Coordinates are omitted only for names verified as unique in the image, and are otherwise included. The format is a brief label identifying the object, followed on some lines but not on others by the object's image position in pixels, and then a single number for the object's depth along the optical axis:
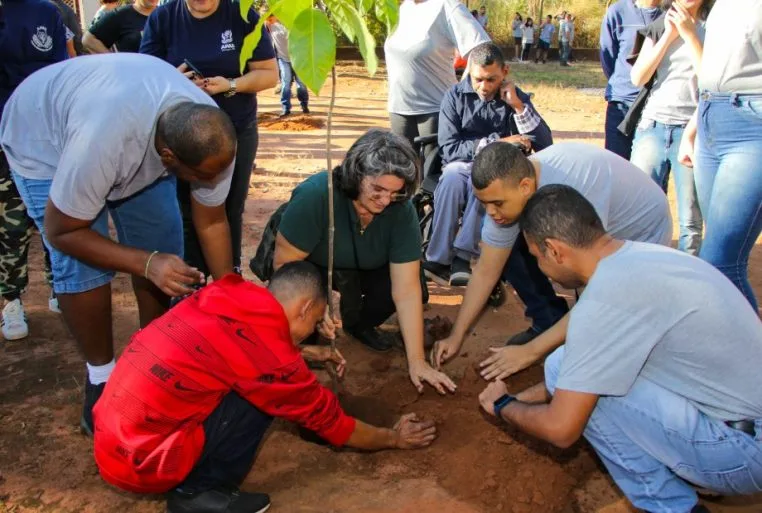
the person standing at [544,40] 22.59
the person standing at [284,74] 10.84
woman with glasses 2.58
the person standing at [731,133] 2.70
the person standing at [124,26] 4.62
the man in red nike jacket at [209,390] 1.94
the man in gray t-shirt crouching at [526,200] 2.53
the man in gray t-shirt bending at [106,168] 2.22
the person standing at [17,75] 3.22
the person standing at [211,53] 3.41
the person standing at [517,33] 23.00
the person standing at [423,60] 4.46
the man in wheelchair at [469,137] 4.01
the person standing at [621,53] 4.13
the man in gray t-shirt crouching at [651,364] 1.87
